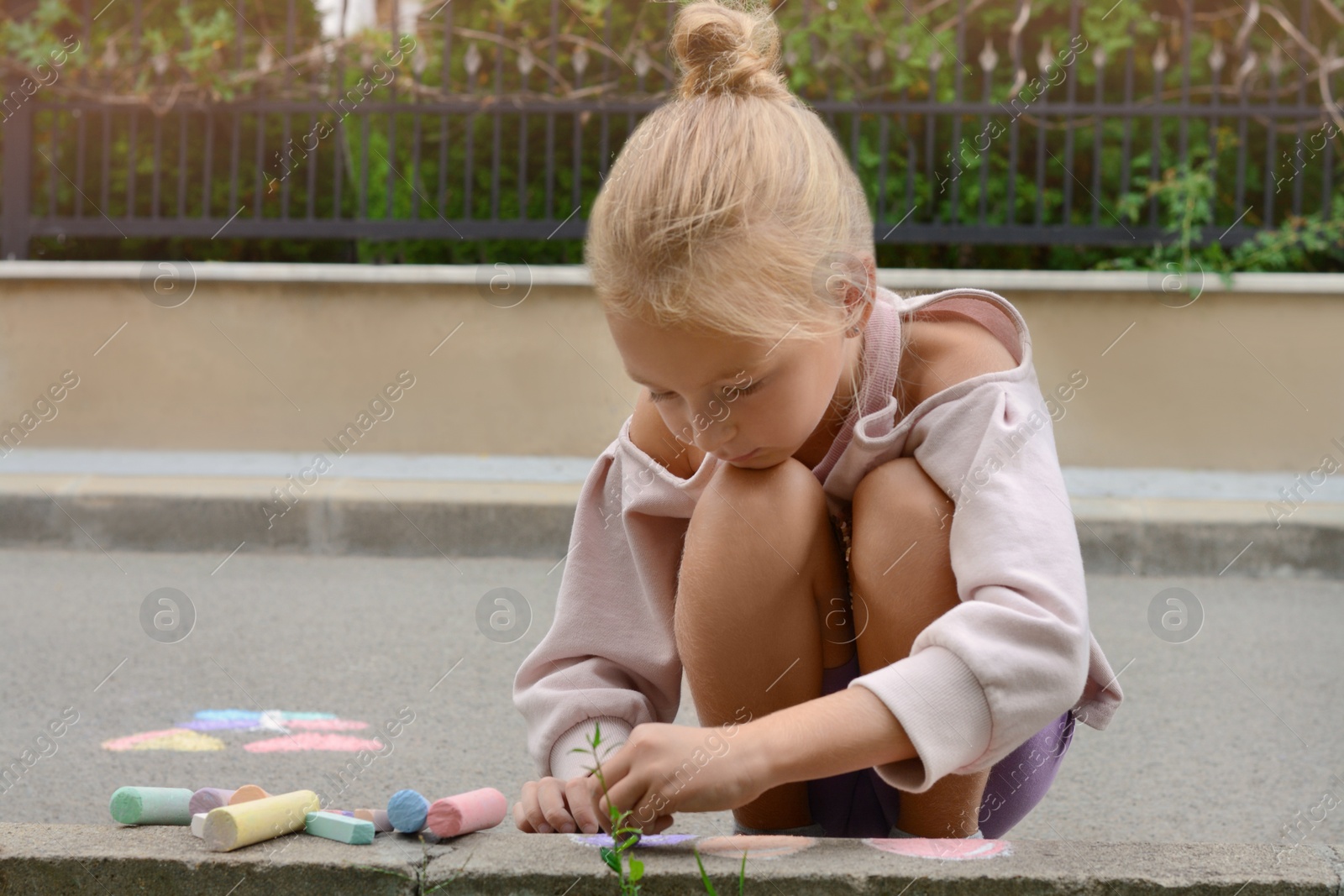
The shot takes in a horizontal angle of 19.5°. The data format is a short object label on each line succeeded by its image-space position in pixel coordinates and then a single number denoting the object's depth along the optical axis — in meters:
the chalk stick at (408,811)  2.25
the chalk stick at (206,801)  2.28
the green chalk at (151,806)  2.26
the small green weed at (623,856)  2.15
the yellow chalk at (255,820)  2.21
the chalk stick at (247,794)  2.29
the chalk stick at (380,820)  2.27
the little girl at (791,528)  2.17
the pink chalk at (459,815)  2.24
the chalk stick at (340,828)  2.24
